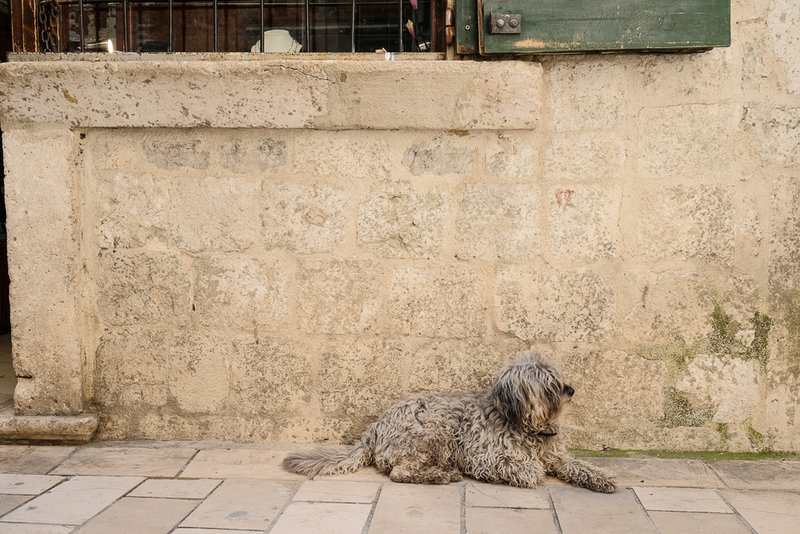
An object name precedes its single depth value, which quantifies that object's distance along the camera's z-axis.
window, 4.05
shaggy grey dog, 3.33
